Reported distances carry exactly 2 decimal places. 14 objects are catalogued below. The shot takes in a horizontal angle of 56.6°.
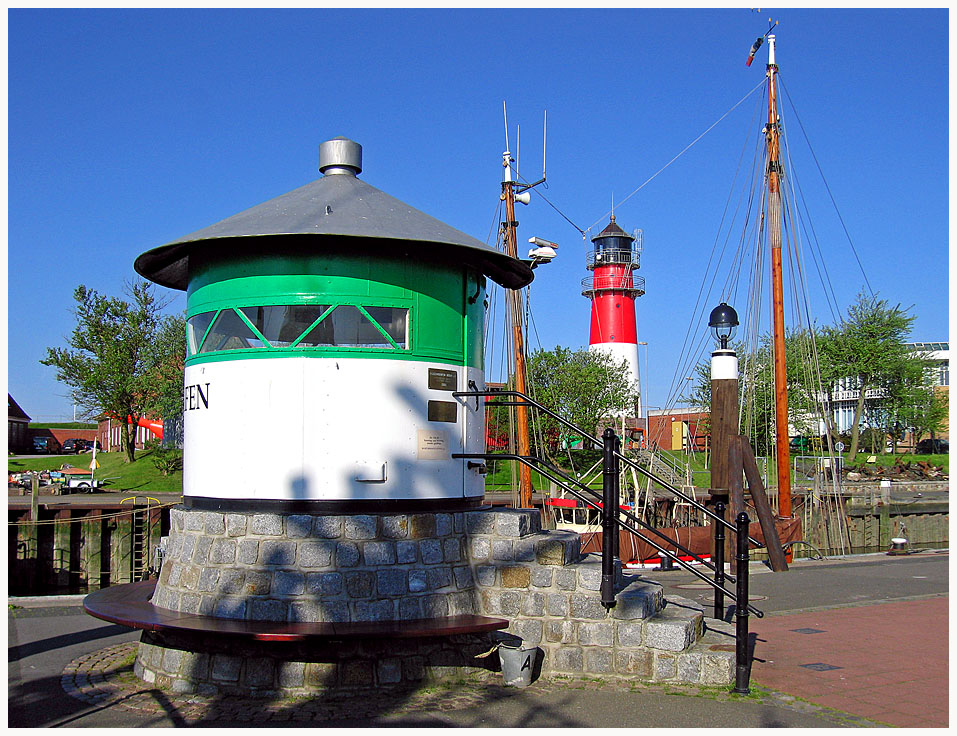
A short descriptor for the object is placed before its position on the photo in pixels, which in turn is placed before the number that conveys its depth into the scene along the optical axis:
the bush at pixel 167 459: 41.72
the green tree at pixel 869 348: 58.12
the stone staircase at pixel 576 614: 7.79
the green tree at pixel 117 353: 47.44
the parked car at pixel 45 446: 80.36
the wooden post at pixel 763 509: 17.27
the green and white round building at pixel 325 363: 8.01
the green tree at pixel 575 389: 38.43
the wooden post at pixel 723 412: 17.45
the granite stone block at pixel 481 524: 8.44
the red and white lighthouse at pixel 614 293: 46.09
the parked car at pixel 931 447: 68.54
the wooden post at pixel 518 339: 22.20
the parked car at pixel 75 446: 79.44
